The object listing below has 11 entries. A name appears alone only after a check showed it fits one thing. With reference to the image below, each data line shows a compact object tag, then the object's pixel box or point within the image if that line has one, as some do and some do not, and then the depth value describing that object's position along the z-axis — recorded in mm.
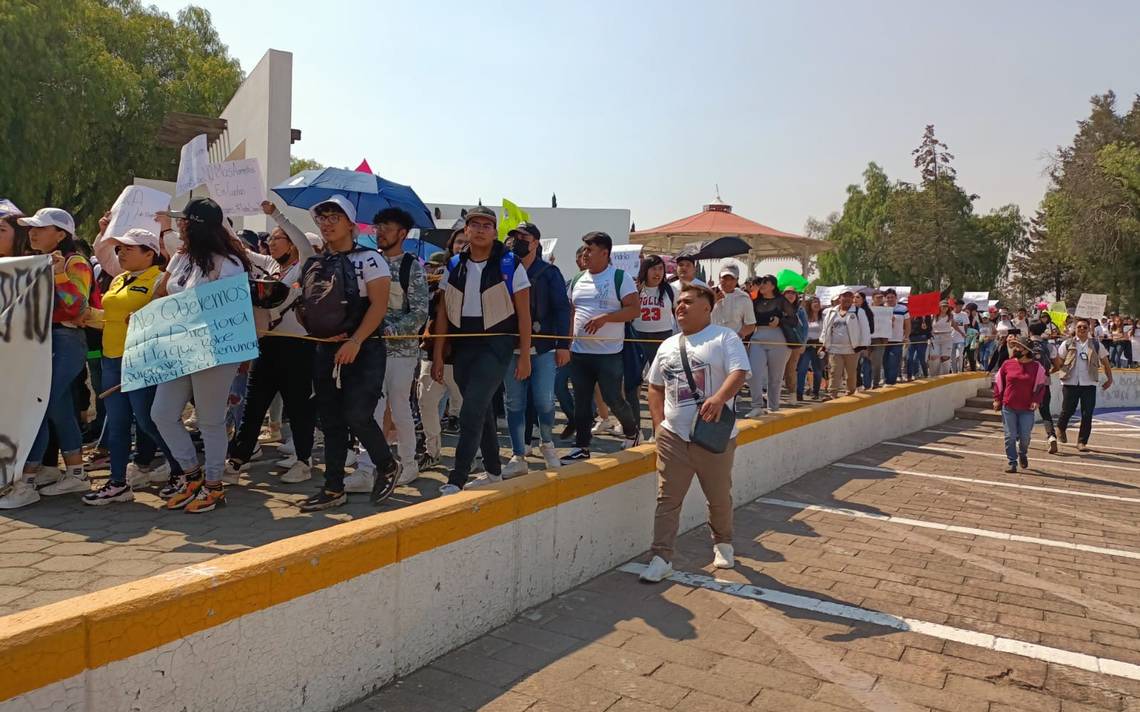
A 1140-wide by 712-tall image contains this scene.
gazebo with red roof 20395
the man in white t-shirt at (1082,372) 11922
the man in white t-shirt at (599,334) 6793
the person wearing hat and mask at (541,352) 6246
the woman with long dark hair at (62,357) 5316
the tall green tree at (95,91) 21828
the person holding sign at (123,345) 5270
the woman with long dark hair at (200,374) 4910
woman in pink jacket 9930
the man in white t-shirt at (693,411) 4941
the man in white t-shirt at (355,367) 4934
